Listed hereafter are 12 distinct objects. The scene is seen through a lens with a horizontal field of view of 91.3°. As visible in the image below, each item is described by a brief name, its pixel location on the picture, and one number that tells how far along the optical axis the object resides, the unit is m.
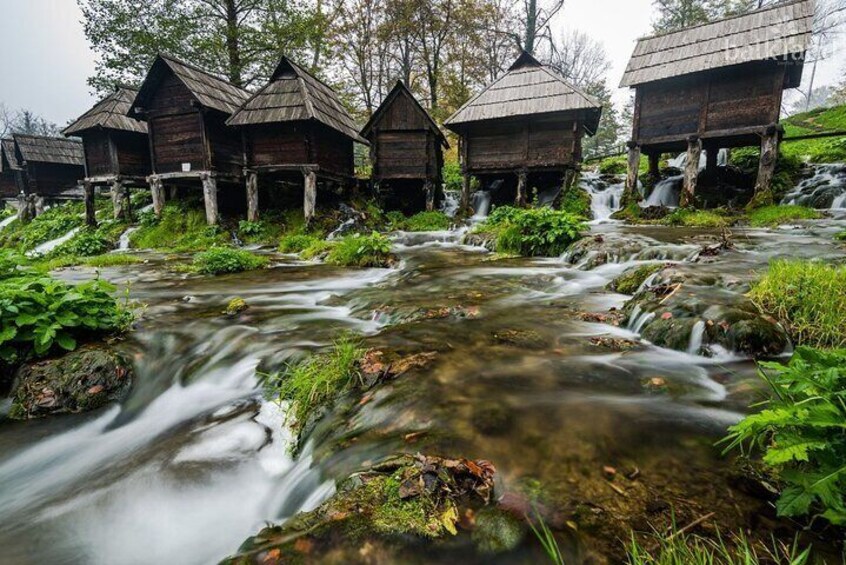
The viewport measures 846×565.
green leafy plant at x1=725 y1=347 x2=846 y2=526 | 1.43
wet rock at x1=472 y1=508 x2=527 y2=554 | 1.56
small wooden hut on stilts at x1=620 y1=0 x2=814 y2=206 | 12.80
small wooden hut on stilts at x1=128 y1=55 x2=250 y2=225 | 16.08
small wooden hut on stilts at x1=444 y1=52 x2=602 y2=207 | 15.41
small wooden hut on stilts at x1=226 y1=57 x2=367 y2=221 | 15.37
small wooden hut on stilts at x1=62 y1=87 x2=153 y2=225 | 18.66
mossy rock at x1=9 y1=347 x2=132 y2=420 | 3.57
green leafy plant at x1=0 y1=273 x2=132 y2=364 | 3.75
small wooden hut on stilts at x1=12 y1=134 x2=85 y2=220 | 28.14
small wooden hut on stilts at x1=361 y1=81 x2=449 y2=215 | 17.28
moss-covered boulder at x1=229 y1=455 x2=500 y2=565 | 1.59
